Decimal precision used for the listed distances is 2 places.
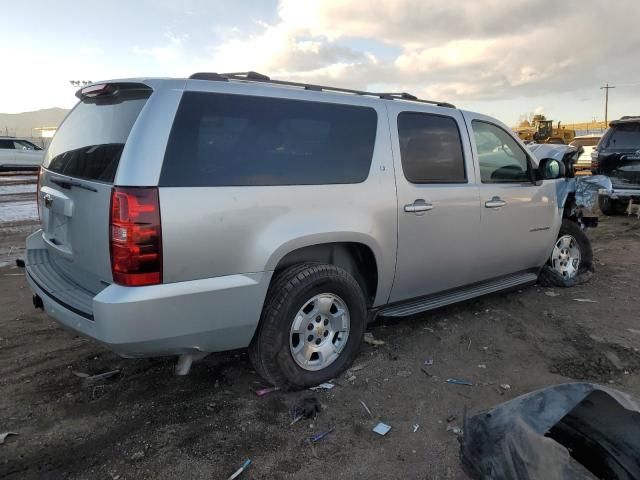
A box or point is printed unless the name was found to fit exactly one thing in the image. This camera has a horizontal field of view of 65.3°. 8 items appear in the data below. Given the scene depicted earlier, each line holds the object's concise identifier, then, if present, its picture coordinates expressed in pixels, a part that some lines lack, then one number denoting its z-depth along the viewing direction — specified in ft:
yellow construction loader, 116.29
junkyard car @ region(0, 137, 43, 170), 69.21
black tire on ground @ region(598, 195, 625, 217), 37.29
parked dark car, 32.52
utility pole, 251.39
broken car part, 5.81
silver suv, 8.75
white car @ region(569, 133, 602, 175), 59.26
